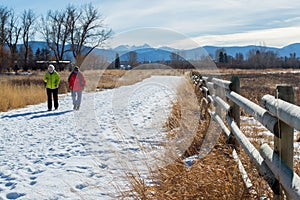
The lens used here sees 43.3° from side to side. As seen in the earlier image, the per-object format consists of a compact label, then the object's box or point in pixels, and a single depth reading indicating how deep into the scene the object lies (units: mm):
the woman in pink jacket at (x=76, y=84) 14352
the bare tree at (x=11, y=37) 83875
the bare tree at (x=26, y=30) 87062
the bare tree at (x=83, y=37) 76062
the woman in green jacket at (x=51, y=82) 14117
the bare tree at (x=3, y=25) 82188
